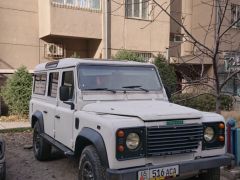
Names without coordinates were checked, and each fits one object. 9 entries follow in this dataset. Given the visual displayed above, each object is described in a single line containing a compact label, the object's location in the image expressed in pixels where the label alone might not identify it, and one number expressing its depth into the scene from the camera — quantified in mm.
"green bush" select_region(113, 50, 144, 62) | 14648
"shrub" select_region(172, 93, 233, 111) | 13246
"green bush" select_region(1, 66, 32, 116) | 13969
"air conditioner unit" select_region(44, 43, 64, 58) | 15812
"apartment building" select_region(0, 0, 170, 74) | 15031
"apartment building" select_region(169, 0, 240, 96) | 18484
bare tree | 5827
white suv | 4125
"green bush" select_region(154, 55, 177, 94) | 14617
